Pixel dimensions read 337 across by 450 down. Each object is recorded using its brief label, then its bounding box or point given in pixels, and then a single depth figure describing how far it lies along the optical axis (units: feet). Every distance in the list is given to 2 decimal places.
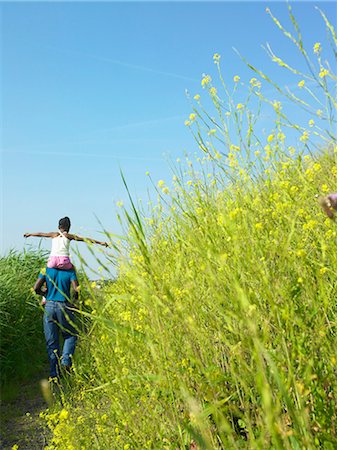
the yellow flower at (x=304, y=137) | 11.29
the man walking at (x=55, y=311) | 20.53
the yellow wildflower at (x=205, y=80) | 13.07
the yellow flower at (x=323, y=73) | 9.56
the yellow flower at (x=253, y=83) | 12.69
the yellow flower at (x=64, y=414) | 9.99
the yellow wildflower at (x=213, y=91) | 12.71
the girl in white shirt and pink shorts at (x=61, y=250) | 20.88
